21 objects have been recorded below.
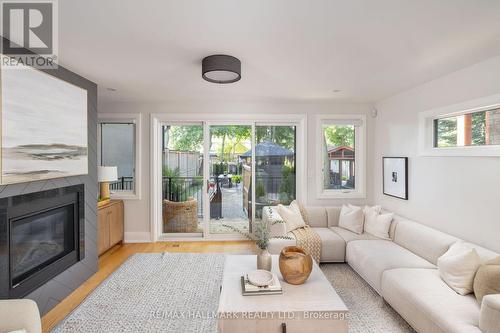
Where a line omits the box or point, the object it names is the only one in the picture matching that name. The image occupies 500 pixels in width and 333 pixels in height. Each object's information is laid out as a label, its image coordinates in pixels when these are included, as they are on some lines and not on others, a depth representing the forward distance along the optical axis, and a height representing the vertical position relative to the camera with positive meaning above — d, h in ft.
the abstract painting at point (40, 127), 6.68 +1.14
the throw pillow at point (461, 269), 6.71 -2.81
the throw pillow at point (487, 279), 6.03 -2.73
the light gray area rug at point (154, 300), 7.39 -4.53
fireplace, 6.77 -2.26
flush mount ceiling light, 7.66 +2.97
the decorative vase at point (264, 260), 7.64 -2.84
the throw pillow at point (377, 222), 11.32 -2.59
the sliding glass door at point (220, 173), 14.80 -0.47
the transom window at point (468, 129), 8.33 +1.28
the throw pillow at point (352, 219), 12.16 -2.59
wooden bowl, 6.93 -2.76
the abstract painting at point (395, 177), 11.85 -0.56
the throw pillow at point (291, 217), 12.17 -2.52
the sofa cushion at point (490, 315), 5.00 -2.96
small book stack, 6.55 -3.18
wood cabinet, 11.98 -3.00
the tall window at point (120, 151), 14.53 +0.78
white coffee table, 5.82 -3.36
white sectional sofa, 5.75 -3.31
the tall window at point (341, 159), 14.88 +0.35
